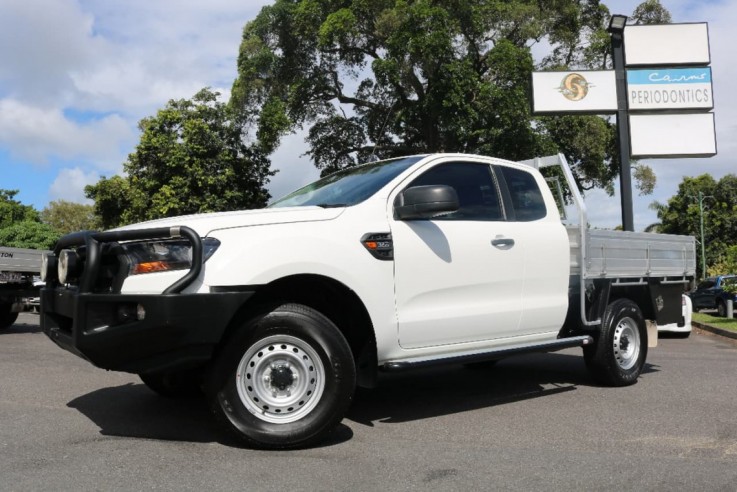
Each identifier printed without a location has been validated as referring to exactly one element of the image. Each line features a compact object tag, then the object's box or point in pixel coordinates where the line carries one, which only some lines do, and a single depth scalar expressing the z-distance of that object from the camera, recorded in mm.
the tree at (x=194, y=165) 25859
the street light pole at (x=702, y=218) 44312
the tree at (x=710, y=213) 49281
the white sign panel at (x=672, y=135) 17219
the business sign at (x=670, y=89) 17266
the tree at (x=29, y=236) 24359
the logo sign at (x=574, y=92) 16969
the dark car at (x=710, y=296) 22069
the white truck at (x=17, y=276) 10656
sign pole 15375
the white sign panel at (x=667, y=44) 17109
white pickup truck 4023
